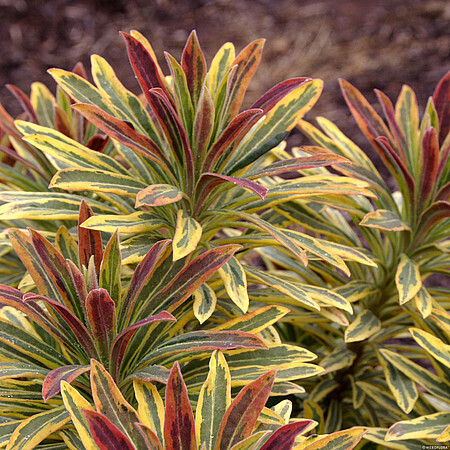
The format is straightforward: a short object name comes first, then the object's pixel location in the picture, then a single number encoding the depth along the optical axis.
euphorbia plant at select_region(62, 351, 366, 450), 0.62
